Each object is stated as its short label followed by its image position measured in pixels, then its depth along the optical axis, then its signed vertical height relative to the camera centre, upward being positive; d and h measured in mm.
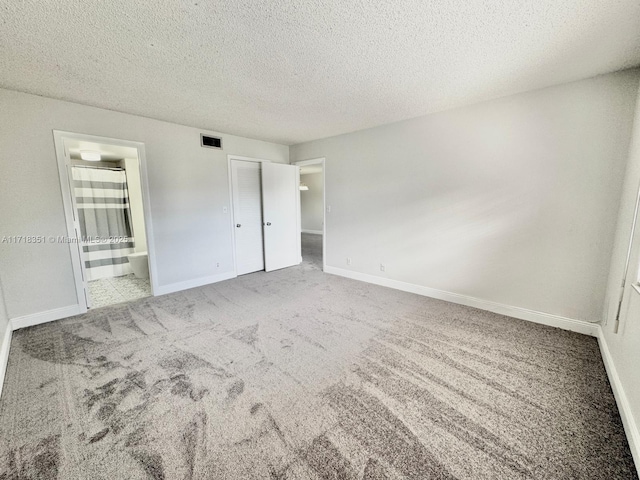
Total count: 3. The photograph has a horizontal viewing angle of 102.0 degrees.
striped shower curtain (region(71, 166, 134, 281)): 4500 -259
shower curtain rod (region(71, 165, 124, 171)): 4459 +674
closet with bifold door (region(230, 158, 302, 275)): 4637 -153
